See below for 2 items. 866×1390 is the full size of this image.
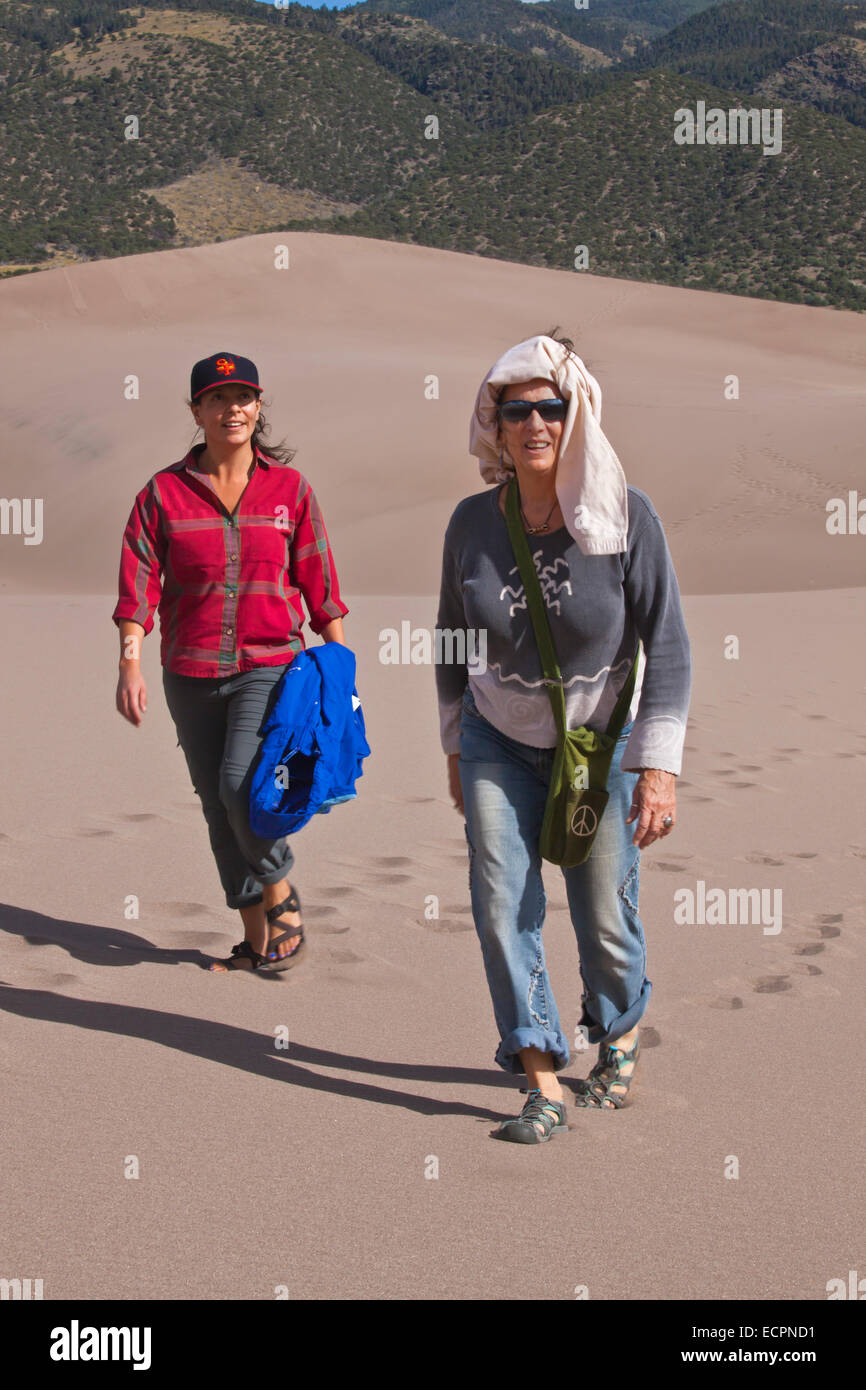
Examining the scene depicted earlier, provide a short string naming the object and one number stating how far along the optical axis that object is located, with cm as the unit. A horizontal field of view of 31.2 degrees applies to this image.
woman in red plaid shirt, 452
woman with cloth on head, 344
